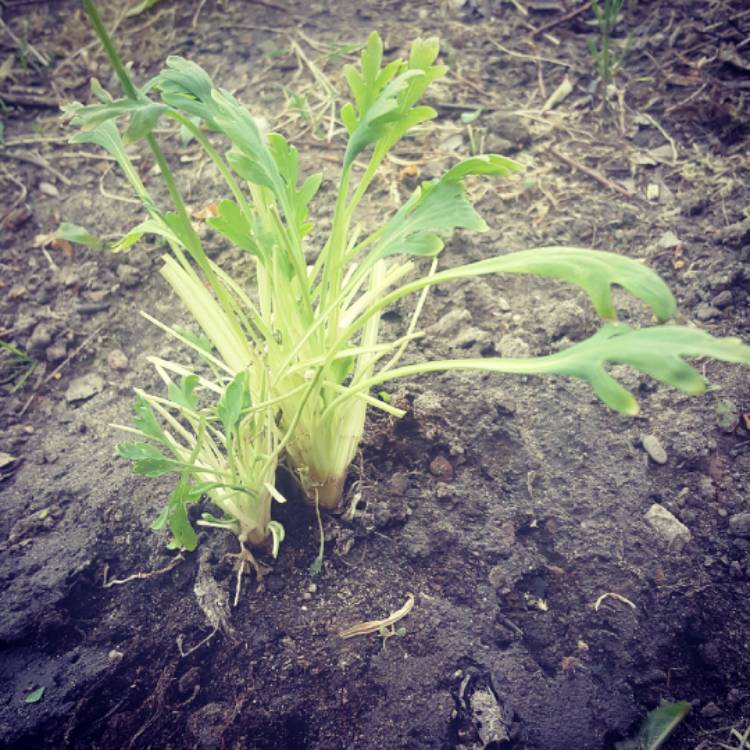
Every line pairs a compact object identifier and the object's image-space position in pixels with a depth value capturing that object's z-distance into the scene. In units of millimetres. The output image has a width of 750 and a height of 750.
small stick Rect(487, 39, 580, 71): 512
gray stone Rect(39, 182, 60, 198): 488
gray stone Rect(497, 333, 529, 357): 375
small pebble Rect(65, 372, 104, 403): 397
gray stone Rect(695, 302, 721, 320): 381
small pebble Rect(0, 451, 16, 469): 371
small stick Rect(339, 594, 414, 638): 306
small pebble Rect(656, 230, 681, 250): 412
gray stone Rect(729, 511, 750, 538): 321
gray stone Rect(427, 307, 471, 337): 387
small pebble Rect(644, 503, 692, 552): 322
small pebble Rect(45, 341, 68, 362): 410
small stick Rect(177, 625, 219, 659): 306
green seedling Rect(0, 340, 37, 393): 405
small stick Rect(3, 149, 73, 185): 495
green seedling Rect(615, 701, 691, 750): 282
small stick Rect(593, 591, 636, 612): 311
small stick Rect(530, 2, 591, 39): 537
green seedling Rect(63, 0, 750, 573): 238
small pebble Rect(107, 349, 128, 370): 403
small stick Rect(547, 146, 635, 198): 446
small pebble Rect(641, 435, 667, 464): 346
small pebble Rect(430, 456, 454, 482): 341
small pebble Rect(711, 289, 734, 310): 382
